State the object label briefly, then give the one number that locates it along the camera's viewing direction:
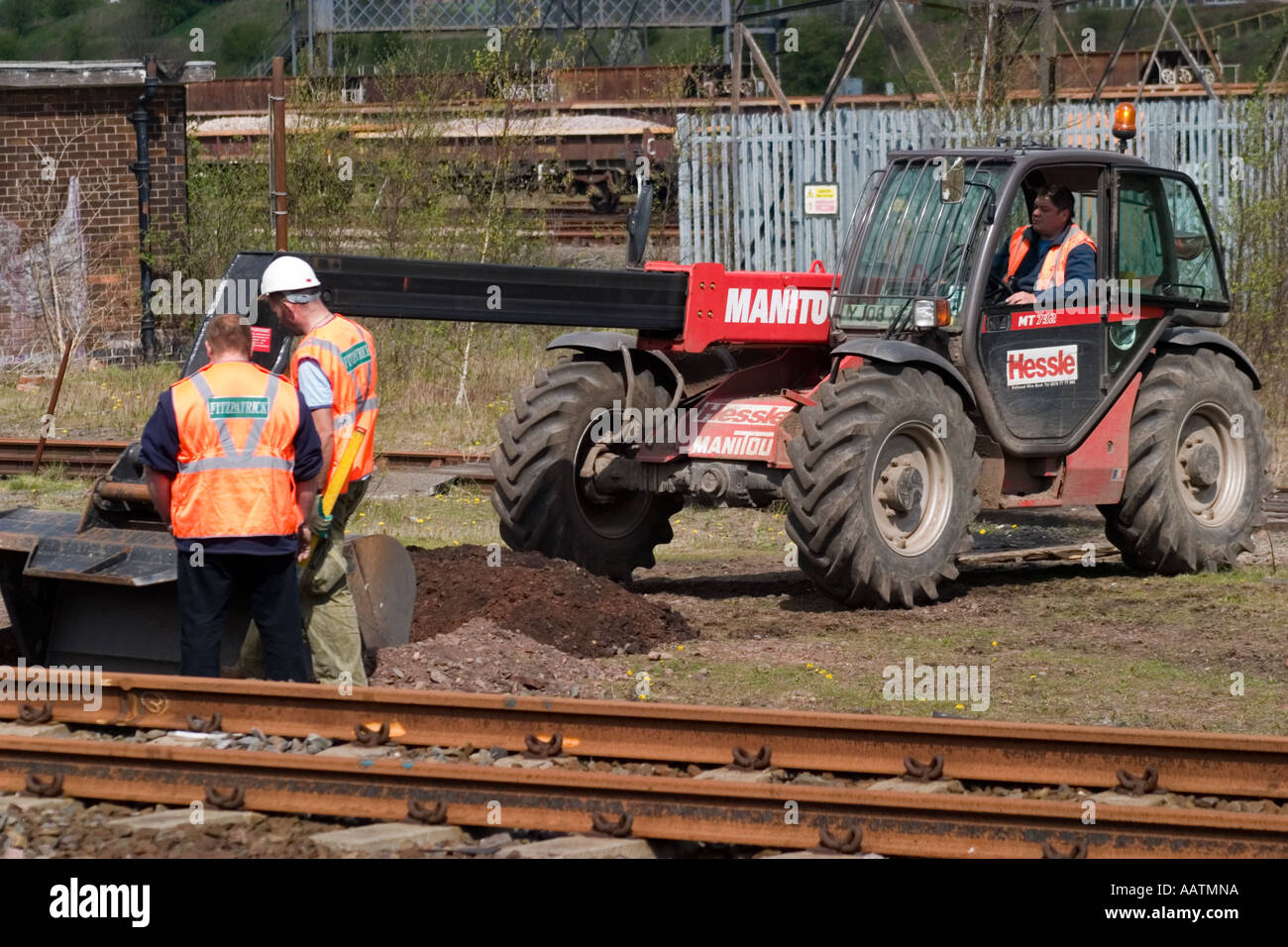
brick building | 23.92
